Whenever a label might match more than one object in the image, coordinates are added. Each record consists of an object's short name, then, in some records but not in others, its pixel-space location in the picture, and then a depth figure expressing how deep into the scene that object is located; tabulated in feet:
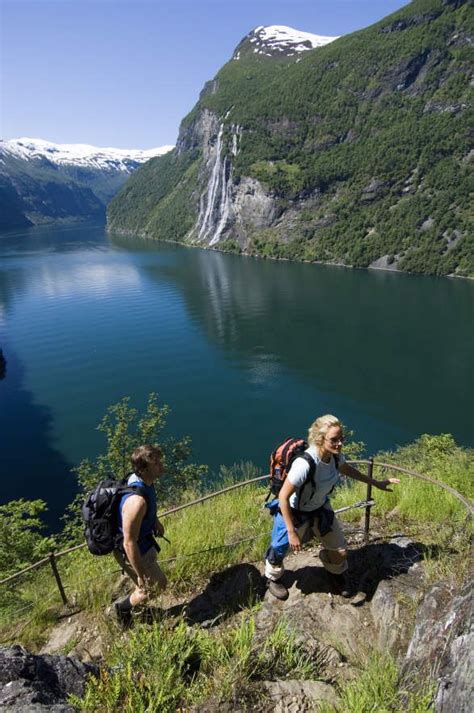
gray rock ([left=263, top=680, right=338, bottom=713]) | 10.93
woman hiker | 14.32
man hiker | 13.85
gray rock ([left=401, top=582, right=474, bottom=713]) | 9.22
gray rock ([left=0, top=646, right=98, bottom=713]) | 10.18
